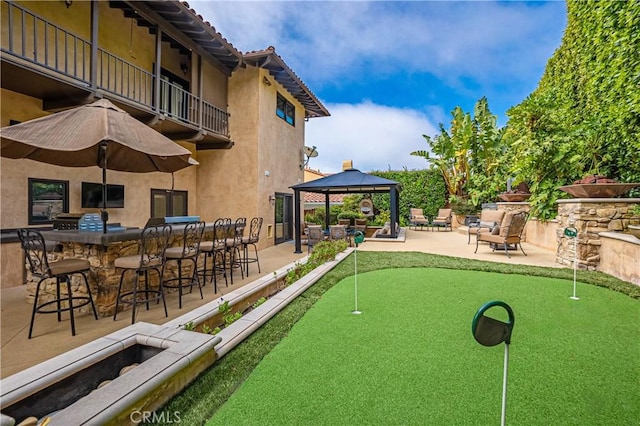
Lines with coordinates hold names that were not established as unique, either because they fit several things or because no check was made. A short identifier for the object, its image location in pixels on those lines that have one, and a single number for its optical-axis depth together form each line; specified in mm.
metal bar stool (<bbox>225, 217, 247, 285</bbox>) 6609
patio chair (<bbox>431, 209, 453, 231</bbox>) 15664
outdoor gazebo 10789
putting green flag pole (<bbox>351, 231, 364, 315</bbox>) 4237
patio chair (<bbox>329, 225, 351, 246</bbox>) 10828
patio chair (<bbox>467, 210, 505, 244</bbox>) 9953
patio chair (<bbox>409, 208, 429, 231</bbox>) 16297
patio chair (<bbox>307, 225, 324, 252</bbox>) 10477
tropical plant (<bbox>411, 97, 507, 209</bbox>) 14693
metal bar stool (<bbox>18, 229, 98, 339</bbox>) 3776
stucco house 6289
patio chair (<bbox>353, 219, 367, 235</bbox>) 14995
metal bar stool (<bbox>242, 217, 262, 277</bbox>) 7094
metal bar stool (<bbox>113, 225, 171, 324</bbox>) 4250
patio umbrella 3857
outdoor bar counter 4395
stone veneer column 6309
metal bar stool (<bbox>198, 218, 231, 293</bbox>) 5910
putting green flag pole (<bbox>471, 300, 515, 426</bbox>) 1567
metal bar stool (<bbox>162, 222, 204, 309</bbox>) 5012
